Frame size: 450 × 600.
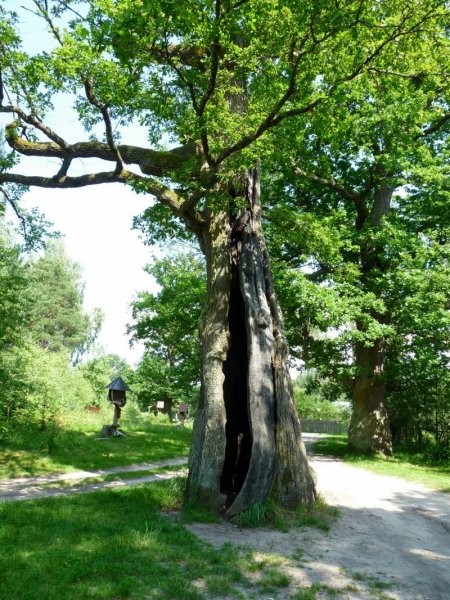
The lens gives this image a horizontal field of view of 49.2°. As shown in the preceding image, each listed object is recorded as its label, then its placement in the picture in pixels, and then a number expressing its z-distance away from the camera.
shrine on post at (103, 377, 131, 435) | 20.83
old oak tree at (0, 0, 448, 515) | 7.11
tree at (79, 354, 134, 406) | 35.03
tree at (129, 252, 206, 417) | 19.77
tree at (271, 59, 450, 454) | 15.77
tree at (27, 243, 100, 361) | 50.31
